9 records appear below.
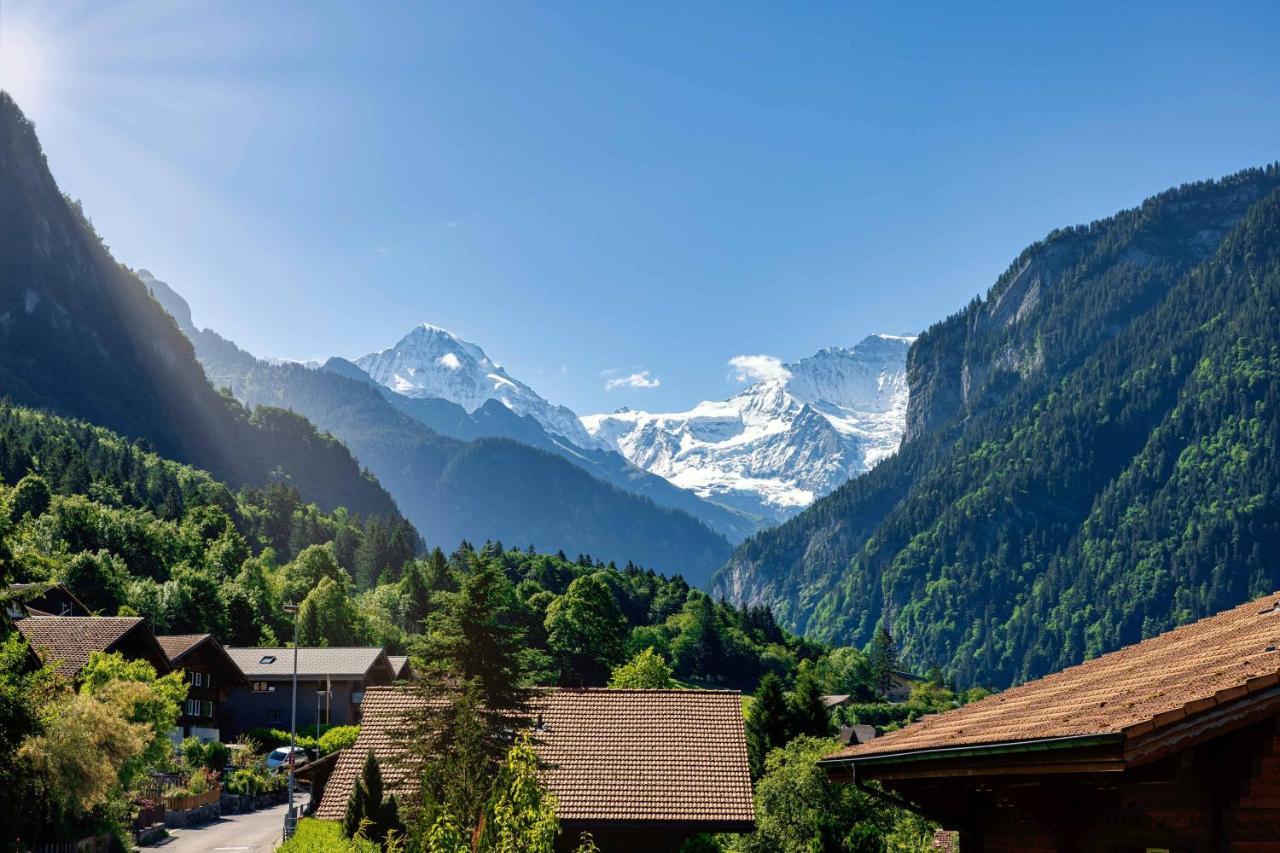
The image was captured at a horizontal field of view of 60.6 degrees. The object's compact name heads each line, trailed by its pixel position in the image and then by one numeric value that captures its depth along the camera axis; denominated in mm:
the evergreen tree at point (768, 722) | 65500
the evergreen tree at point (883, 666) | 183500
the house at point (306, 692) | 88500
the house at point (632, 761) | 31828
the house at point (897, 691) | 187962
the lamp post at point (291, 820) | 42125
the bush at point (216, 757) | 63816
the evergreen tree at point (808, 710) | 66688
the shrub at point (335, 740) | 67856
